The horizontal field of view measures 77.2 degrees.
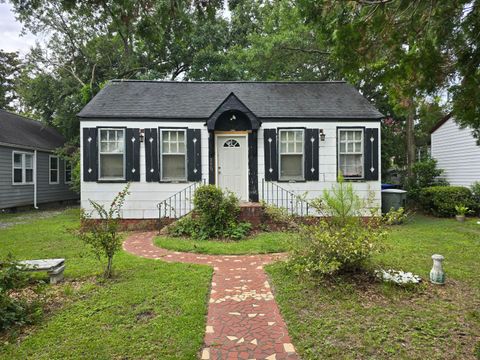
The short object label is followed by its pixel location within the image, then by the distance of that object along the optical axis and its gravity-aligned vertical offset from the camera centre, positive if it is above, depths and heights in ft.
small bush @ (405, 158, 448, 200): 43.32 +0.17
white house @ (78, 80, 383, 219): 31.01 +3.01
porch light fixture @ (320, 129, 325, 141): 31.96 +4.48
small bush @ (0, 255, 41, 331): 10.91 -4.74
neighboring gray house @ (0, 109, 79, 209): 43.34 +2.35
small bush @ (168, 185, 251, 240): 25.79 -3.59
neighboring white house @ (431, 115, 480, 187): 39.52 +3.39
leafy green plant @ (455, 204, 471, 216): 33.65 -3.70
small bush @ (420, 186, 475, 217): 35.63 -2.63
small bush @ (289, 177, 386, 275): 13.96 -2.96
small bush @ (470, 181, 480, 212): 36.08 -1.85
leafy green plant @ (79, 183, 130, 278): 15.60 -3.10
